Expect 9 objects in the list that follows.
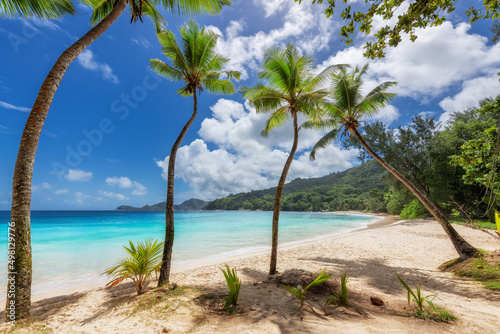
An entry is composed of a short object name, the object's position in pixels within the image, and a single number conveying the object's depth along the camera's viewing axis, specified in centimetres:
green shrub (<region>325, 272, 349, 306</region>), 383
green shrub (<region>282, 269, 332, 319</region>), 368
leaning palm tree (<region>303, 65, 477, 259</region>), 962
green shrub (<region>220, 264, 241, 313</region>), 383
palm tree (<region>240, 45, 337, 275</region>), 709
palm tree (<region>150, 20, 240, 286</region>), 603
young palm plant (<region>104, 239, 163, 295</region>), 473
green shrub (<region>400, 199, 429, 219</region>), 2809
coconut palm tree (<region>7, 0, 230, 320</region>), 314
